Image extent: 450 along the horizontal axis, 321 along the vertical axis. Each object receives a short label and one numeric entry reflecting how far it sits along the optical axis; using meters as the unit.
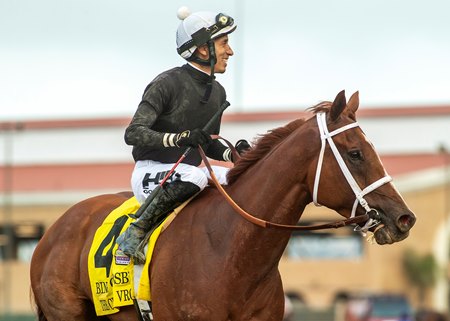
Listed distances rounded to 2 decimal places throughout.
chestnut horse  15.41
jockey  16.67
